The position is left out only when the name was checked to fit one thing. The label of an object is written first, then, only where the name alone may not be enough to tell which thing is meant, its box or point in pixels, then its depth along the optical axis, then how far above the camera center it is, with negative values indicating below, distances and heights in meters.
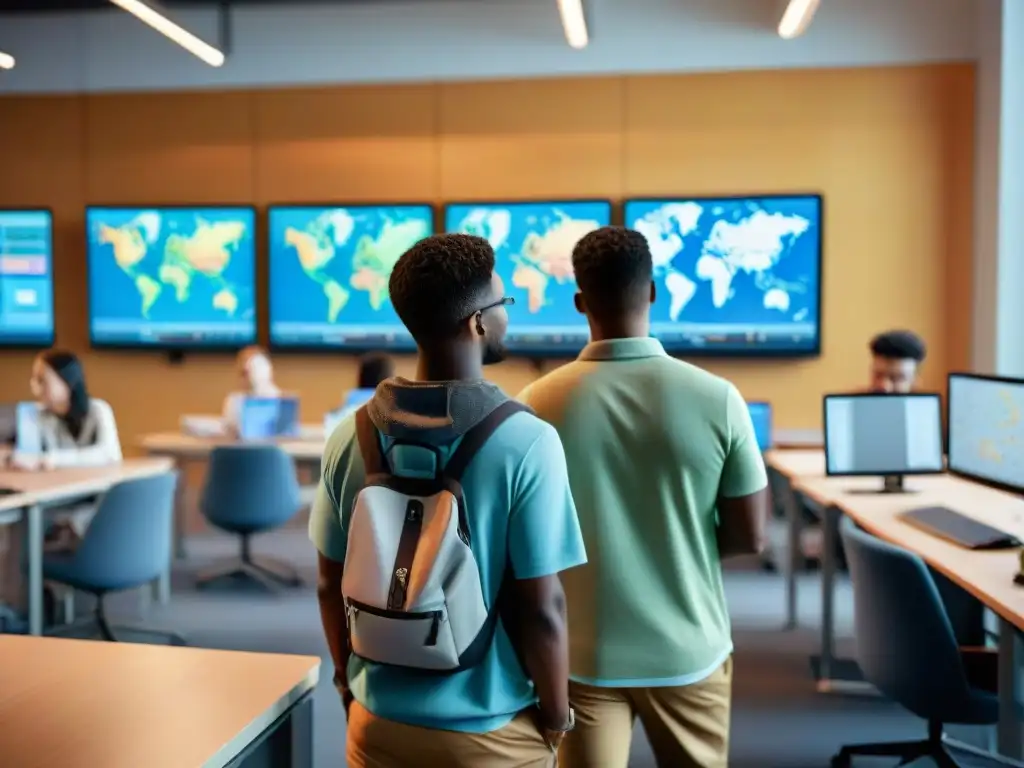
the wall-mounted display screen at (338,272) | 6.61 +0.43
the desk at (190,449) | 5.49 -0.69
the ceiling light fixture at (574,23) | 4.96 +1.77
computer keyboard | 2.69 -0.60
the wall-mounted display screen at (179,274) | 6.77 +0.43
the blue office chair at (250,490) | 4.93 -0.83
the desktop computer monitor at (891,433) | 3.54 -0.38
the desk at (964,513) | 2.31 -0.61
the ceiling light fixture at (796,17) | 5.04 +1.78
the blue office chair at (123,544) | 3.74 -0.85
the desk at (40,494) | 3.83 -0.67
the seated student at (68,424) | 4.57 -0.46
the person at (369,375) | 5.38 -0.24
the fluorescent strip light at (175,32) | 4.99 +1.76
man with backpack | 1.26 -0.30
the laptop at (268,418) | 5.65 -0.52
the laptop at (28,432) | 4.57 -0.48
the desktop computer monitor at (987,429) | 2.91 -0.32
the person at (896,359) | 4.50 -0.13
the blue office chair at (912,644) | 2.39 -0.82
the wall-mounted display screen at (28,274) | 7.04 +0.44
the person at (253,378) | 5.82 -0.29
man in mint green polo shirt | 1.68 -0.37
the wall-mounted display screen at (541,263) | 6.43 +0.48
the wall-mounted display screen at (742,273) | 6.23 +0.40
